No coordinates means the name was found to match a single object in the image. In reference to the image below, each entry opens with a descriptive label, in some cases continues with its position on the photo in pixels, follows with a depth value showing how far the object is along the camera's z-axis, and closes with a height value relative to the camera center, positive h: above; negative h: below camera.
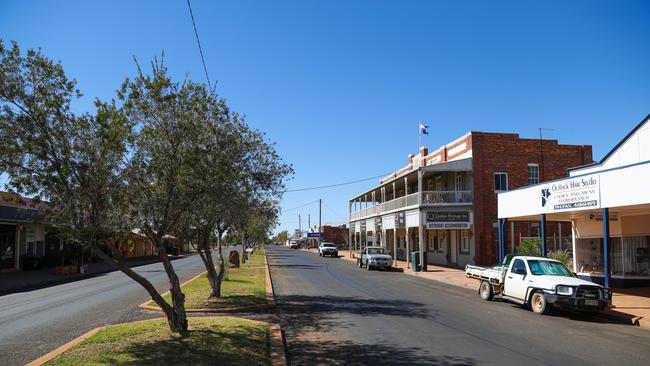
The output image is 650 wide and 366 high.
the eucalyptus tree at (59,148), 7.35 +1.17
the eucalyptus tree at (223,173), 9.63 +1.26
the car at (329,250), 61.38 -2.48
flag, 39.53 +7.25
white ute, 13.93 -1.67
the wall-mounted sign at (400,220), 38.00 +0.61
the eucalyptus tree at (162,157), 8.83 +1.24
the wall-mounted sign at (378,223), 43.87 +0.43
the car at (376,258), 35.69 -1.99
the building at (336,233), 115.56 -0.90
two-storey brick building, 34.81 +2.98
